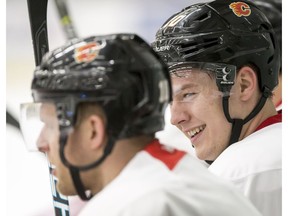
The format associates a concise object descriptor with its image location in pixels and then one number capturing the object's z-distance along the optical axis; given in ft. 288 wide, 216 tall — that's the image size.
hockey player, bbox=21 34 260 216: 7.01
